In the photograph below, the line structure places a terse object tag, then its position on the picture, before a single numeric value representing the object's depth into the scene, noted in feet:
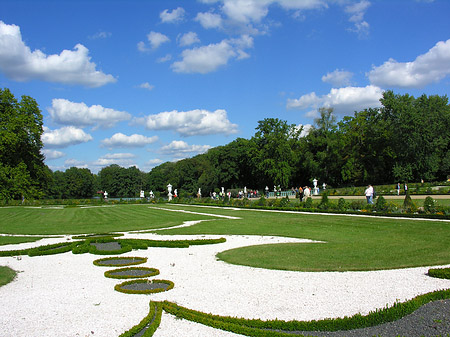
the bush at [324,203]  77.11
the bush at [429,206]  57.72
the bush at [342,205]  72.31
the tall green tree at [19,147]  135.85
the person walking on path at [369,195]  74.49
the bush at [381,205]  65.26
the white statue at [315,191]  151.51
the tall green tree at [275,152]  198.39
